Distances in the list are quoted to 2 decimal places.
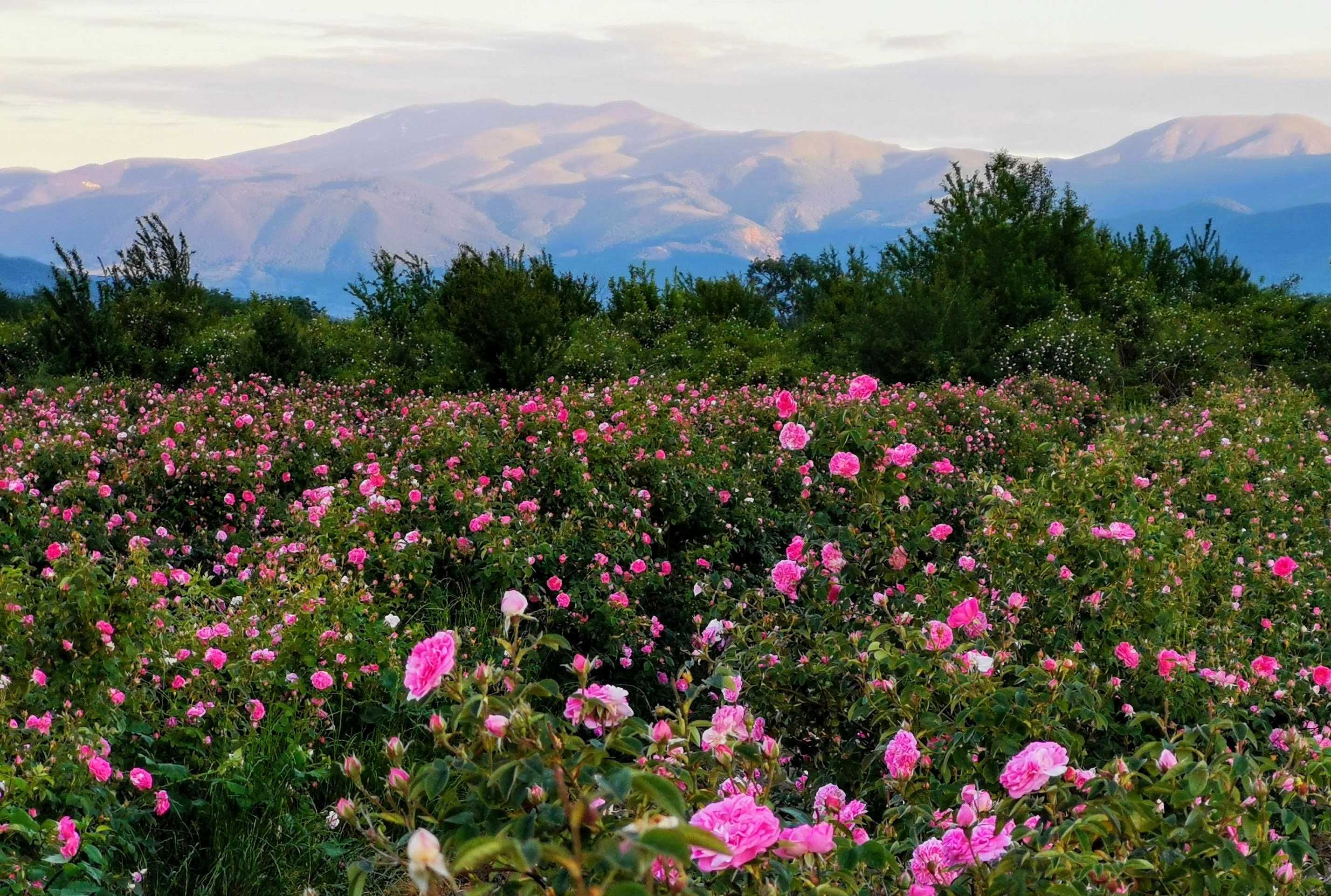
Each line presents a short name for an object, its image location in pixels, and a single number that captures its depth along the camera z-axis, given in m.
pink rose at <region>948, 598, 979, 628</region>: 5.08
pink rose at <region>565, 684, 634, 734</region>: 2.98
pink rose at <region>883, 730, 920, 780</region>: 4.11
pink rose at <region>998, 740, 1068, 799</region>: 3.31
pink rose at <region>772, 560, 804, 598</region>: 6.70
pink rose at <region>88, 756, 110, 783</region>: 4.85
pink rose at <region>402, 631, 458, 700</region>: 2.95
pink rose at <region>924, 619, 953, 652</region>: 5.11
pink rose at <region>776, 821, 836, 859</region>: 2.75
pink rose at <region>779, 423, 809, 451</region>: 6.91
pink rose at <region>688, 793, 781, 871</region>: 2.50
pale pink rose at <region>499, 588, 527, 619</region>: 3.07
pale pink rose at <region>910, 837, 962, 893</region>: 3.43
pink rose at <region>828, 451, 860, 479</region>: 6.90
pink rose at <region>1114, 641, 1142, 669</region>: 5.93
